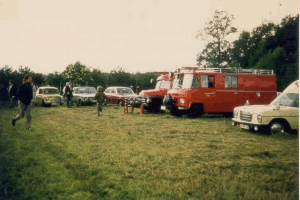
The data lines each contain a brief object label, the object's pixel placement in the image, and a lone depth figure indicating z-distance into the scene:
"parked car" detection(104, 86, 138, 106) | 24.58
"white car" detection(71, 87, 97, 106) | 24.55
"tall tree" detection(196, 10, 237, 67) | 41.53
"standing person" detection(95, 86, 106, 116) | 15.99
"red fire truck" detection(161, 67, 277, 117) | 14.93
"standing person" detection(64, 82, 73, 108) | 21.53
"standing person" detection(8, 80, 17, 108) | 18.01
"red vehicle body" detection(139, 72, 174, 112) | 17.80
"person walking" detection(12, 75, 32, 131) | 9.45
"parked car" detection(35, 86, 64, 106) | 23.14
